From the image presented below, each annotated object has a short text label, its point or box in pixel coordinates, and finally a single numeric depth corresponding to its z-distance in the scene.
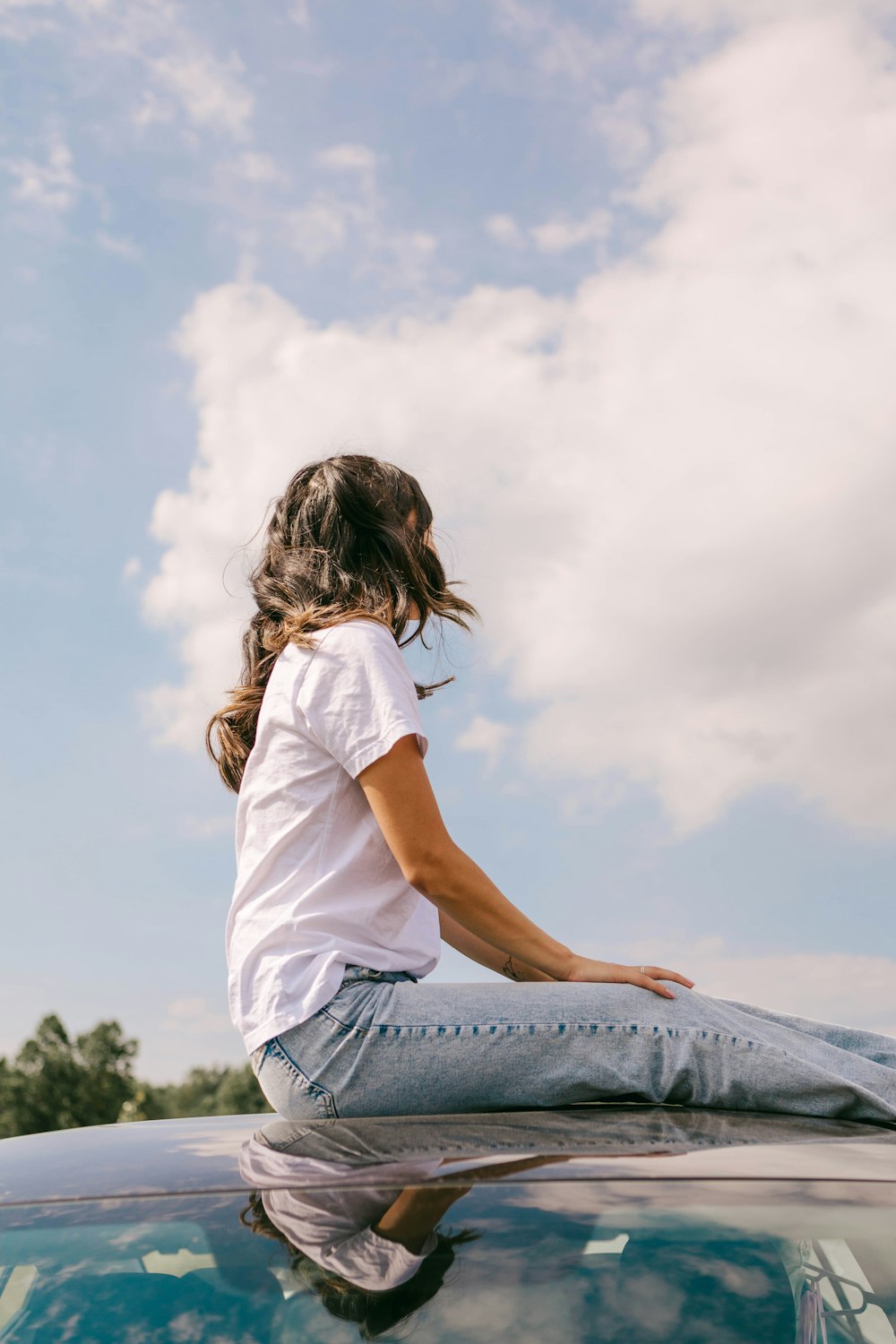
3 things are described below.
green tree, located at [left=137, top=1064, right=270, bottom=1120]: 51.34
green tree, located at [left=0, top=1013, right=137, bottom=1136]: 43.34
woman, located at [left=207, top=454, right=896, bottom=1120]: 2.20
